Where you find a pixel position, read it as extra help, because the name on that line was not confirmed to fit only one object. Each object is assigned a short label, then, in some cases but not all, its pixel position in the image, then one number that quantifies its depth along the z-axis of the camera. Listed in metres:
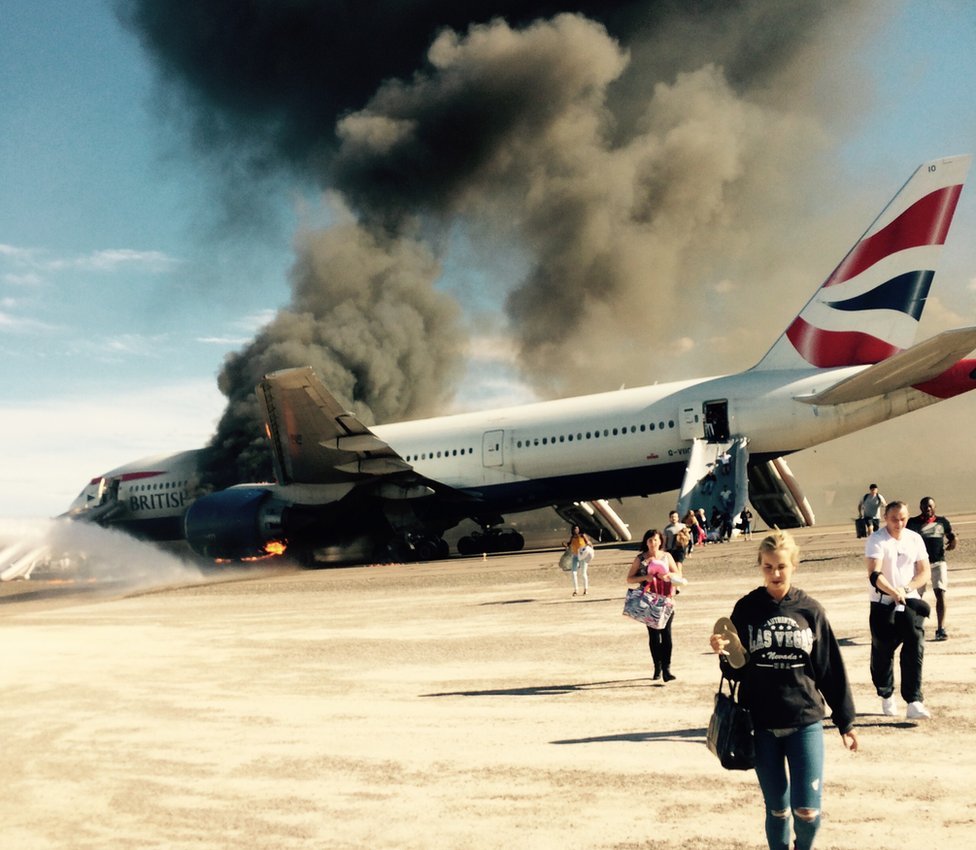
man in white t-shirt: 8.63
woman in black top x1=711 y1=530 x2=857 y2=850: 5.10
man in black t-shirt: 11.62
